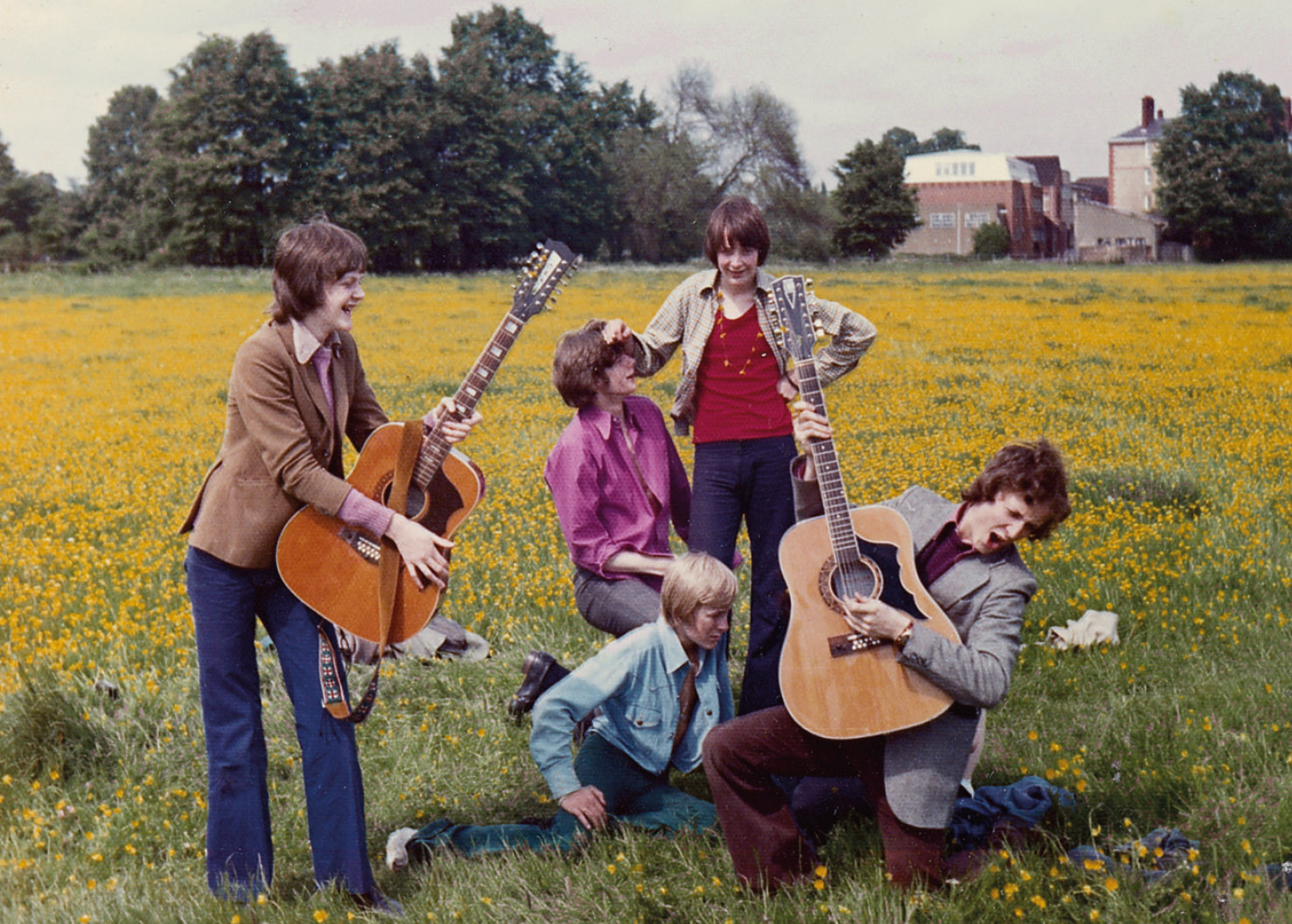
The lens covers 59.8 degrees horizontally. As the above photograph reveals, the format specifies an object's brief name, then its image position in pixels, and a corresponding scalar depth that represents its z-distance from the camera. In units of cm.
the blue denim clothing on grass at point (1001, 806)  379
